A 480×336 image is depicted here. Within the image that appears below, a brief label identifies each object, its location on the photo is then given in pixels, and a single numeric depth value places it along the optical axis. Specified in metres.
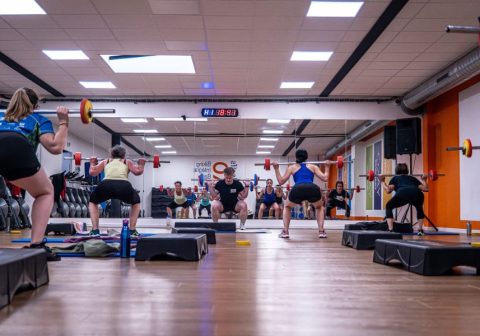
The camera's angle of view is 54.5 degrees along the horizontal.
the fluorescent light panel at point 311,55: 7.06
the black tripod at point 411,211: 9.31
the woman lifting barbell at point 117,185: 4.92
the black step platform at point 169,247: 3.03
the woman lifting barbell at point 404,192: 6.93
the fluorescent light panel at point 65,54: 7.14
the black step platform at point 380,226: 7.13
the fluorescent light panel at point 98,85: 8.94
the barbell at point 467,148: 5.08
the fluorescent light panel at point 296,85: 8.82
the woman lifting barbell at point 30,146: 2.51
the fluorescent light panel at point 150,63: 7.52
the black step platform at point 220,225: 6.33
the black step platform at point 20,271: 1.58
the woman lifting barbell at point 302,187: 5.55
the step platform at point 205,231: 4.47
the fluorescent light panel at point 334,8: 5.39
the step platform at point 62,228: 6.05
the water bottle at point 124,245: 3.19
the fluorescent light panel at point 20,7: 5.51
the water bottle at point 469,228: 7.28
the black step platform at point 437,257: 2.50
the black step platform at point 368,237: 4.15
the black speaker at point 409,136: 9.48
